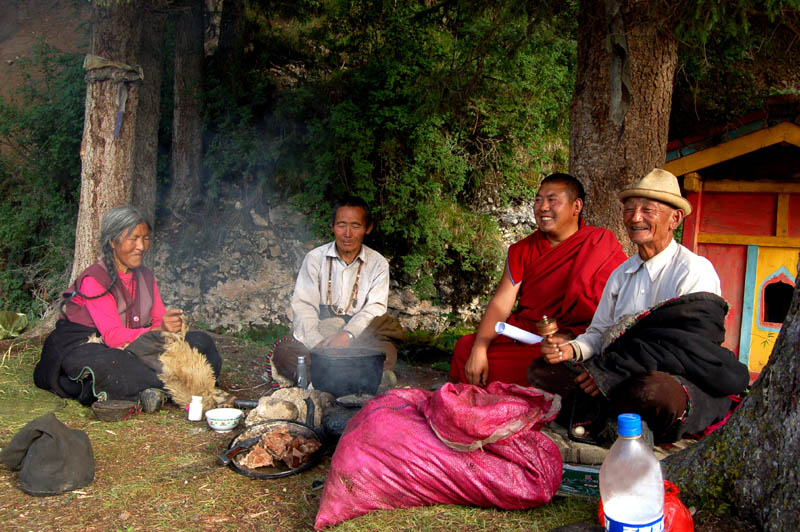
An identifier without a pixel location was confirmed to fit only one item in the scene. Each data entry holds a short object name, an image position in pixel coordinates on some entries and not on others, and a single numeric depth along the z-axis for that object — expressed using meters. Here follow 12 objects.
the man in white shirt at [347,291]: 4.89
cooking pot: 3.98
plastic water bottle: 1.88
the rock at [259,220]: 8.34
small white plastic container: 4.07
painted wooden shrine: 5.82
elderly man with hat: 2.89
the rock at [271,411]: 3.63
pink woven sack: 2.51
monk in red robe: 3.85
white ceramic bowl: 3.85
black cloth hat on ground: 2.93
